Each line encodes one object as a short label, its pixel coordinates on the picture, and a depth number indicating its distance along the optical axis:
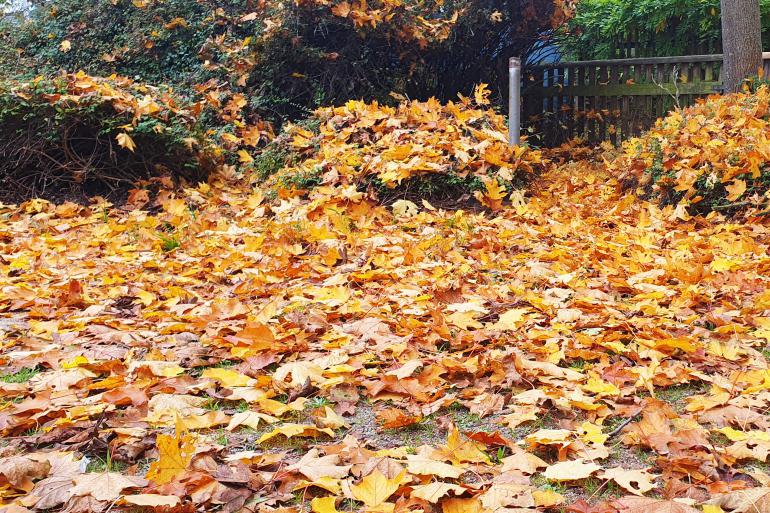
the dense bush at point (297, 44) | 7.61
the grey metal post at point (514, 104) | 6.44
